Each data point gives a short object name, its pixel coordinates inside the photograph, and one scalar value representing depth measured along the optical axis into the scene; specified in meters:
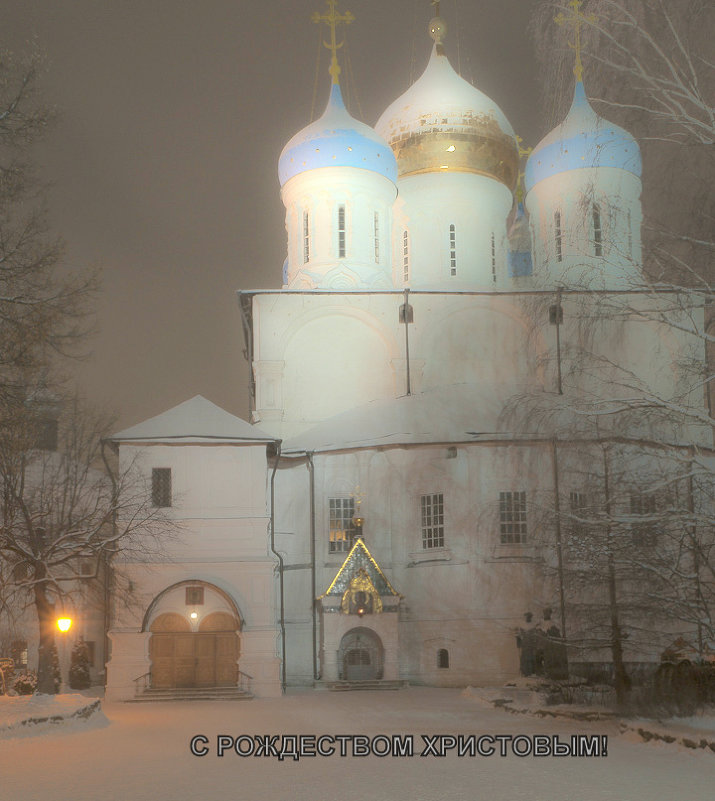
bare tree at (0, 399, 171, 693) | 22.20
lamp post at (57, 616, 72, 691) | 33.25
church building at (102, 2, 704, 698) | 26.28
